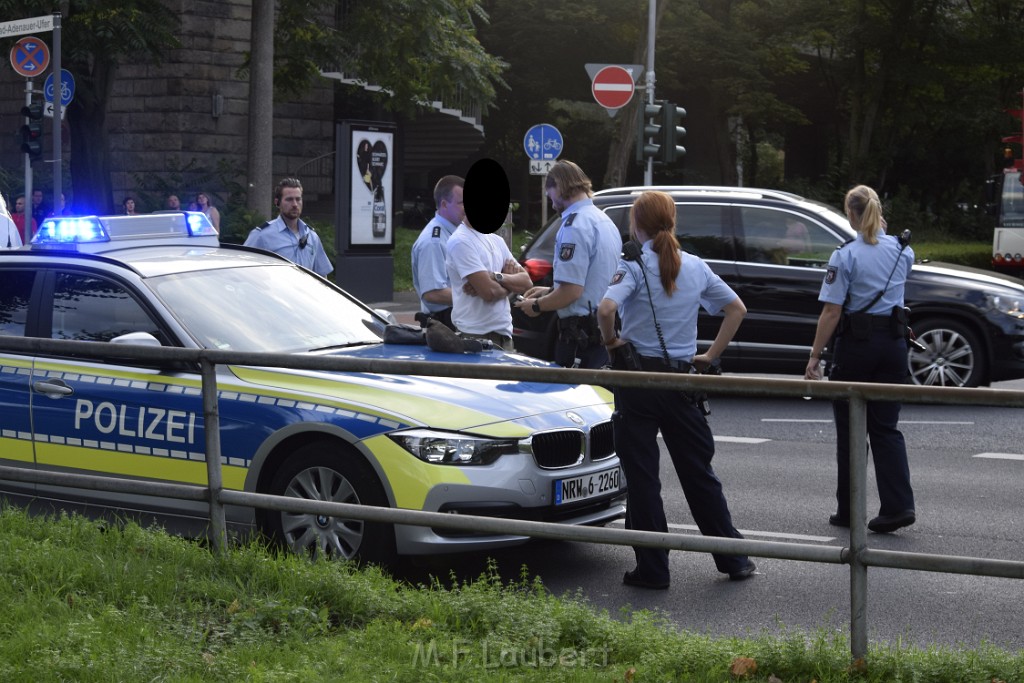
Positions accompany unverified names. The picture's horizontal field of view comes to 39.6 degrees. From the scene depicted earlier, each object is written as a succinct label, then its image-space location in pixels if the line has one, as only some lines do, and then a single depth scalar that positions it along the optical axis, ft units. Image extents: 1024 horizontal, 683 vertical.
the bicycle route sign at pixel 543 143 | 69.82
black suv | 39.99
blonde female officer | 23.71
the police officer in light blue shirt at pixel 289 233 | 33.22
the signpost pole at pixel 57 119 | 57.62
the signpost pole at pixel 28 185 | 68.23
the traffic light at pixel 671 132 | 64.08
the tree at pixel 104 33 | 74.79
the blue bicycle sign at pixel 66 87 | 69.87
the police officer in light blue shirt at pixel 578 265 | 25.44
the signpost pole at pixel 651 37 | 78.36
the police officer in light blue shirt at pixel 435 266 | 29.45
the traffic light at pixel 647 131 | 63.36
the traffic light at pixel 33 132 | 68.23
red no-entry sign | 64.03
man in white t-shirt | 26.05
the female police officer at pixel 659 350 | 18.10
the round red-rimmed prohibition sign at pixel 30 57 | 61.36
